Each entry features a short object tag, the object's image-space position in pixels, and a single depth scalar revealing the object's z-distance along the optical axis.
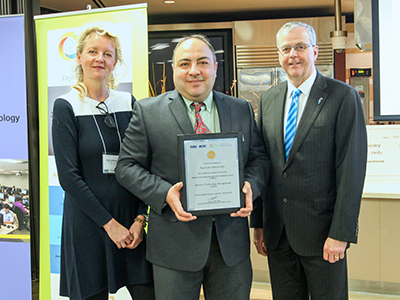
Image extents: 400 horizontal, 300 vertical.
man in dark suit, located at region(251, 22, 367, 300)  1.71
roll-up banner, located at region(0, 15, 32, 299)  2.53
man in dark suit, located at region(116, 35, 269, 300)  1.61
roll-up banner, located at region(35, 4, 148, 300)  2.38
